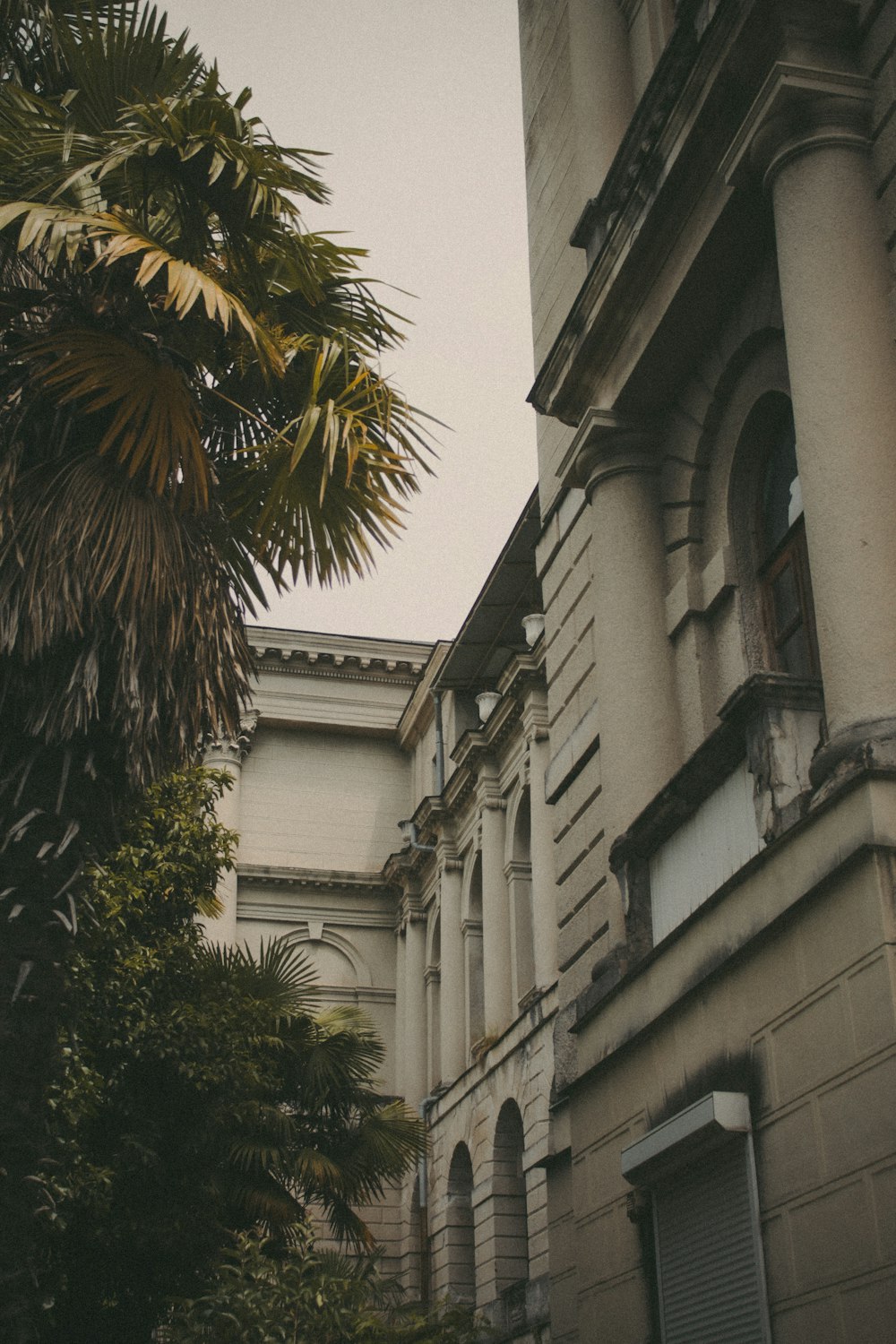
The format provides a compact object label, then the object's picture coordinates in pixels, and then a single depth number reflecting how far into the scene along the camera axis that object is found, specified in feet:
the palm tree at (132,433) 25.31
